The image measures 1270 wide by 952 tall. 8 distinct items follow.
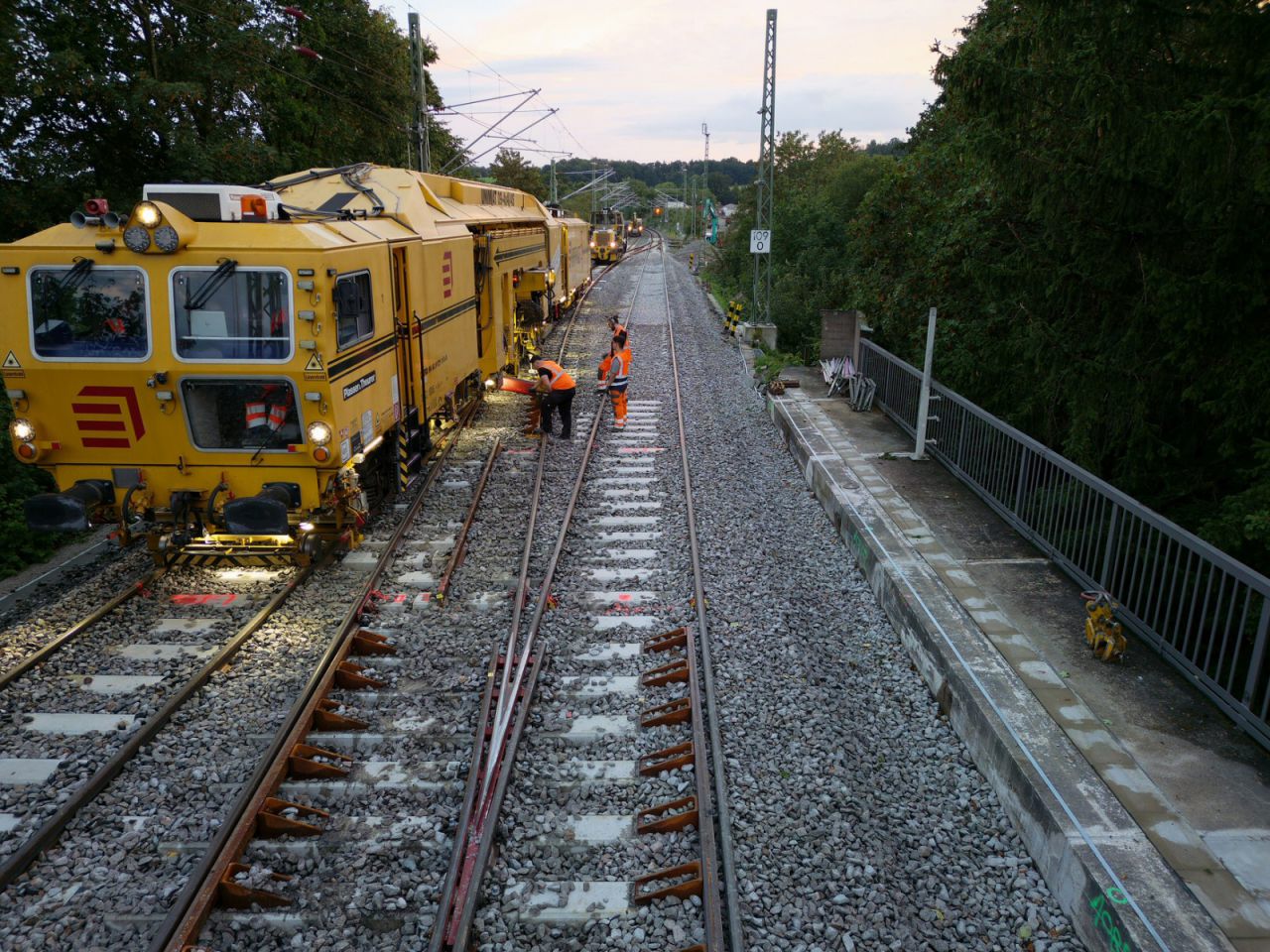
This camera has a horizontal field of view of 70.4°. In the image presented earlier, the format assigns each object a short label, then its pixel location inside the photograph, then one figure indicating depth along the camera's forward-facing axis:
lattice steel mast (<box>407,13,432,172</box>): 20.20
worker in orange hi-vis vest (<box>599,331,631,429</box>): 15.13
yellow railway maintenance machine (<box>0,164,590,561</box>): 7.69
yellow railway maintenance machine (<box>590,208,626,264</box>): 49.97
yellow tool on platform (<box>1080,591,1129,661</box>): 6.70
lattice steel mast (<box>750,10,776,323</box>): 22.68
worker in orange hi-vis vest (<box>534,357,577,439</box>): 13.95
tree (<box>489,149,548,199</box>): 52.41
